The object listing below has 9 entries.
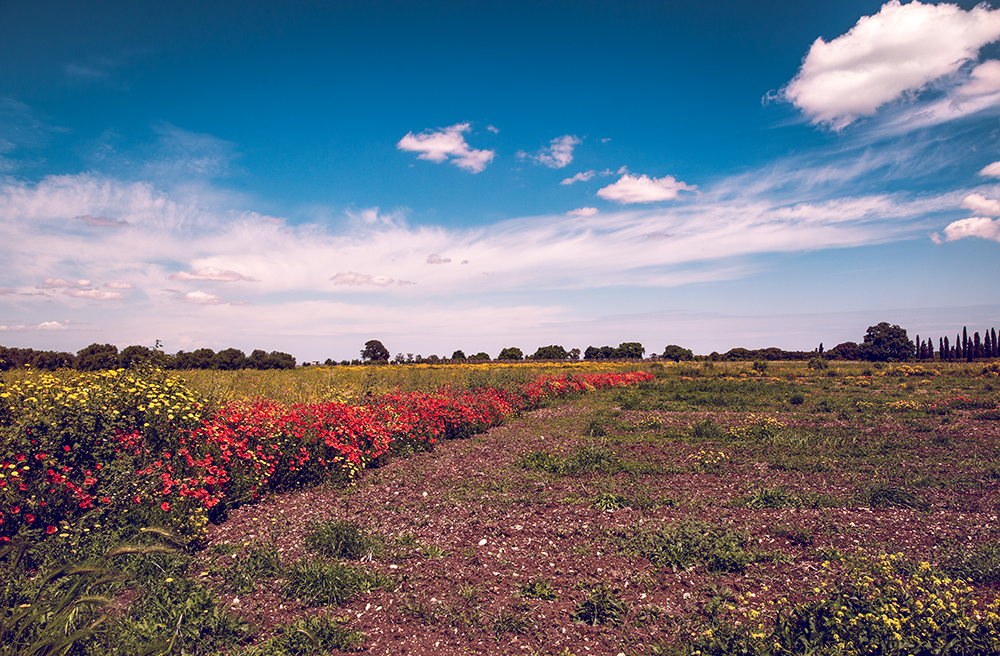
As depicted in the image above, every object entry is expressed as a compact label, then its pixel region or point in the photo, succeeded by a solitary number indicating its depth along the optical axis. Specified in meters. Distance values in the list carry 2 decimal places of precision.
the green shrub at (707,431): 12.42
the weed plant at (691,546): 5.29
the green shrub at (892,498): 7.02
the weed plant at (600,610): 4.36
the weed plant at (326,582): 4.73
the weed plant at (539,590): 4.77
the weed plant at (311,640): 3.96
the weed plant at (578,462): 9.26
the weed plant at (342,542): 5.69
